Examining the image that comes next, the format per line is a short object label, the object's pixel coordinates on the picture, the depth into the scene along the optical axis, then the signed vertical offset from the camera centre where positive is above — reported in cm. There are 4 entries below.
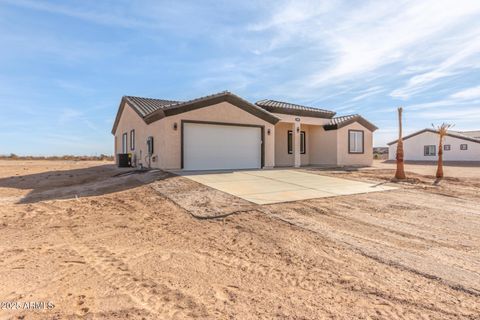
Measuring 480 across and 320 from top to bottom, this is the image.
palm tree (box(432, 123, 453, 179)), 1300 +92
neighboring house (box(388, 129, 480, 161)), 3003 +55
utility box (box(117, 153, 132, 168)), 1773 -38
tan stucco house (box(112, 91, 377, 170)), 1303 +109
